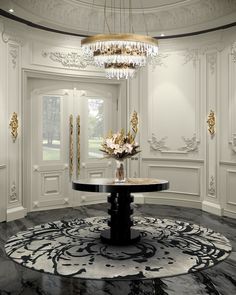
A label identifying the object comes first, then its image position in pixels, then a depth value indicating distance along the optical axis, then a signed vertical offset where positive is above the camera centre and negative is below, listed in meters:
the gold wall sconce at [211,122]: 6.03 +0.42
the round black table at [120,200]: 3.99 -0.62
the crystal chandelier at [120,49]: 4.29 +1.23
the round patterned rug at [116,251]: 3.30 -1.12
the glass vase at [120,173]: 4.36 -0.32
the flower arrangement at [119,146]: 4.25 +0.01
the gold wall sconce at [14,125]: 5.49 +0.33
